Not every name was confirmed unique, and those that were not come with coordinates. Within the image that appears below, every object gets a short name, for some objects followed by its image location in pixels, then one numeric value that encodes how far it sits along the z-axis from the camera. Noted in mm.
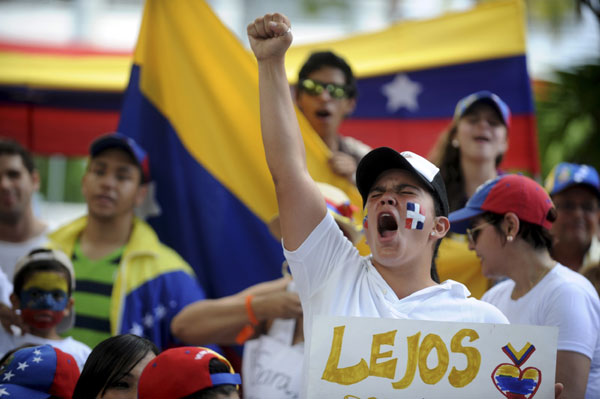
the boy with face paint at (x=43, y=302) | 7164
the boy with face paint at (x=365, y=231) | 5004
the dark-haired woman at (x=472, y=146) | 8586
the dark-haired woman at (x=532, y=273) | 5746
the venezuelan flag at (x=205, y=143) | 9828
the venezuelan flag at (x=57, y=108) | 14094
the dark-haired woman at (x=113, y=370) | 5367
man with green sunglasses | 9250
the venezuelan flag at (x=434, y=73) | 11508
